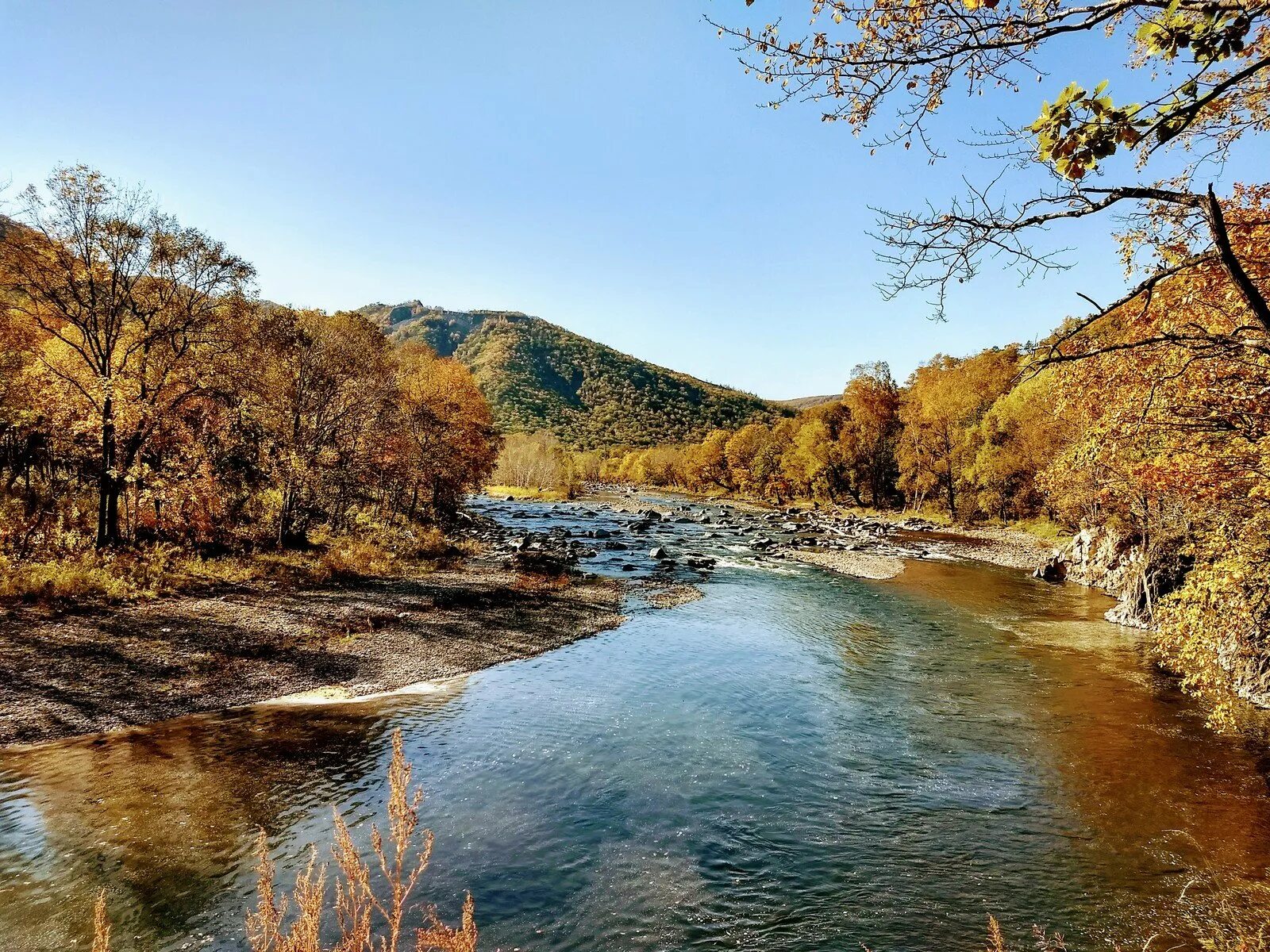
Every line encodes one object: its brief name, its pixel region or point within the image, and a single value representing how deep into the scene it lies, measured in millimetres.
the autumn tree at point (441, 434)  36000
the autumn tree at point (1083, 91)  3219
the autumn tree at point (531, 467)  91875
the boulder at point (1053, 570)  31906
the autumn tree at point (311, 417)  27031
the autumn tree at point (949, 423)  61406
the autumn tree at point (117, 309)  19562
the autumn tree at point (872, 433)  75312
